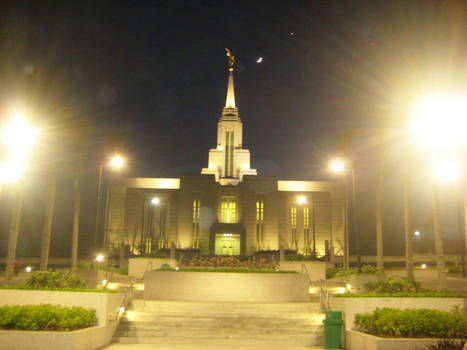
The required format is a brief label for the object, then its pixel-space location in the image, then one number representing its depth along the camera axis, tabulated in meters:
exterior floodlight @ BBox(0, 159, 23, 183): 16.05
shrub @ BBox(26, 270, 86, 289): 15.23
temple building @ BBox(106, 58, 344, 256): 54.31
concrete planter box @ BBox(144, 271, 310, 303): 18.92
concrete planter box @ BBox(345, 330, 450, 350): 11.73
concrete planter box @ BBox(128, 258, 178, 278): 27.62
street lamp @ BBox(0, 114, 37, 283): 15.29
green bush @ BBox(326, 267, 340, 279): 32.58
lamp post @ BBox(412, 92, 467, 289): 14.23
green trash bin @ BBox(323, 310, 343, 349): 13.71
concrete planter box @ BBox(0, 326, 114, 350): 11.92
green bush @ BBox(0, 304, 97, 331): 12.29
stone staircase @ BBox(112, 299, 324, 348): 14.43
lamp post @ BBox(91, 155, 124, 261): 23.22
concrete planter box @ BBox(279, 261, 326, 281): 27.34
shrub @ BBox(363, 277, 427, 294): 15.54
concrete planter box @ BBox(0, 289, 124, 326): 13.78
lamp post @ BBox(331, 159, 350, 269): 24.00
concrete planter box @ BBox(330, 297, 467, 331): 13.84
